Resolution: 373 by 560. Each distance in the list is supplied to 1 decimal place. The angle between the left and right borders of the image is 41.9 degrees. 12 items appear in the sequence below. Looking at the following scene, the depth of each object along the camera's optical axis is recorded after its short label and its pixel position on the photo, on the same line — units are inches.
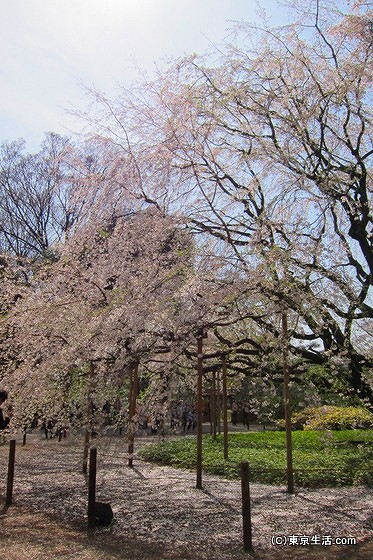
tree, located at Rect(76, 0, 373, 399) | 231.1
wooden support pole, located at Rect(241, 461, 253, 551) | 161.0
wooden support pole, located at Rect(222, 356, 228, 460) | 369.3
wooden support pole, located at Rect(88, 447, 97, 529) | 190.9
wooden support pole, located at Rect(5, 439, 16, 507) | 239.3
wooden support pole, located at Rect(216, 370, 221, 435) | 563.8
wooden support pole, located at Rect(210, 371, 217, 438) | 541.0
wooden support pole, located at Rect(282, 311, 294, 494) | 249.9
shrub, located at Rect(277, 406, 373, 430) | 434.6
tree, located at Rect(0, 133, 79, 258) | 745.6
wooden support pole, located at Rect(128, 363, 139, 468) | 346.6
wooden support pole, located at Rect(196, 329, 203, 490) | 275.0
